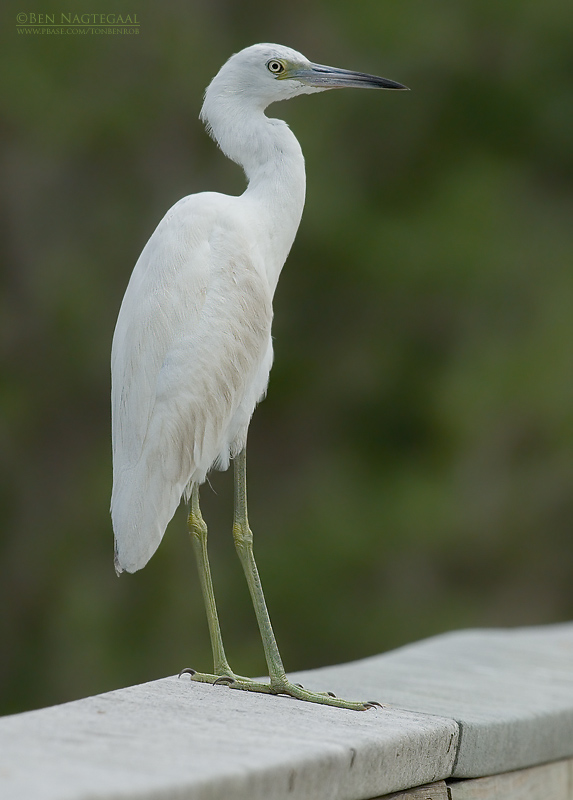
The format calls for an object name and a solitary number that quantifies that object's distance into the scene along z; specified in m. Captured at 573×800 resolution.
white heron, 9.30
